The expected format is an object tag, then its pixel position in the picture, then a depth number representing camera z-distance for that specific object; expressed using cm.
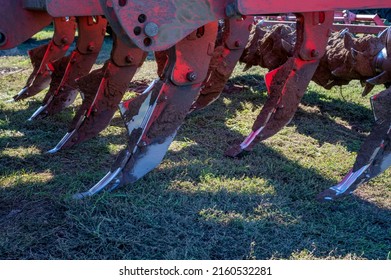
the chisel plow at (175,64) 227
